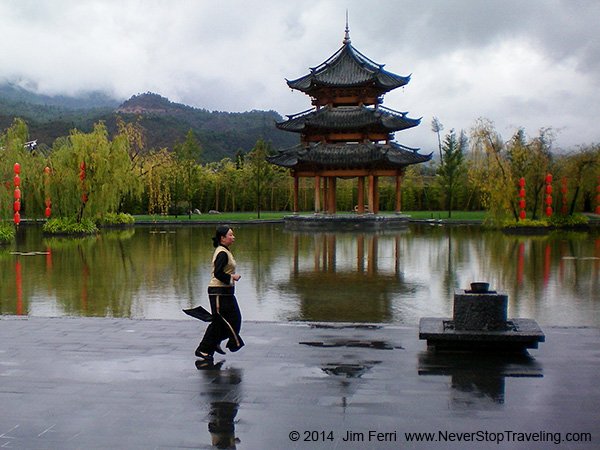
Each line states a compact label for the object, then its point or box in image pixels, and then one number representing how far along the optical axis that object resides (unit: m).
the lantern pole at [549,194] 31.91
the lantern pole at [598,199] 34.00
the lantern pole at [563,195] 32.62
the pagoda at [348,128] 37.41
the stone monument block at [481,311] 6.75
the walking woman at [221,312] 6.57
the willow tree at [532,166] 32.31
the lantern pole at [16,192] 26.58
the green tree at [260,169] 49.41
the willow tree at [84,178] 30.33
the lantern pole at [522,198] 31.50
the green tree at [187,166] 48.66
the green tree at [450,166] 47.84
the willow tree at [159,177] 43.31
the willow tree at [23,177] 25.84
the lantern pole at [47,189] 30.44
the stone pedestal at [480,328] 6.63
